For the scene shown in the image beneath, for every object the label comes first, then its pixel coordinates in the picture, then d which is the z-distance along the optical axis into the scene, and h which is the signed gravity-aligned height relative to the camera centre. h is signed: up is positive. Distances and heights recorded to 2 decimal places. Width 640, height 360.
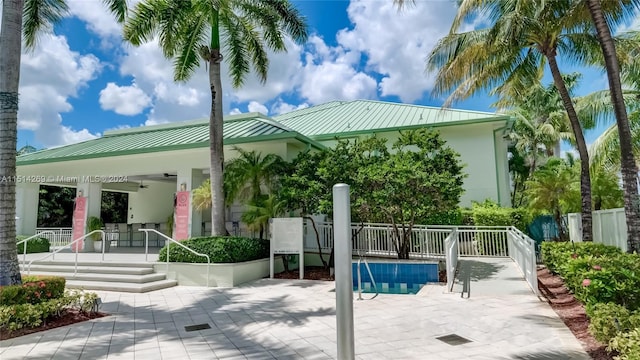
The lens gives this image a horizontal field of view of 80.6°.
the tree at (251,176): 12.62 +1.48
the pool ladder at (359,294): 8.55 -1.78
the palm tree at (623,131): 7.88 +1.70
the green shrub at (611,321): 4.40 -1.32
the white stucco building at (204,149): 14.59 +2.82
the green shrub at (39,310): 6.09 -1.49
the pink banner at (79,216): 16.53 +0.34
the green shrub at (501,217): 14.12 -0.12
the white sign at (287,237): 11.54 -0.56
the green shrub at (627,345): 3.52 -1.34
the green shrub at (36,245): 15.89 -0.88
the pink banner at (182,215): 14.47 +0.24
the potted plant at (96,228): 16.41 -0.24
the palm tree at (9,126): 7.00 +1.87
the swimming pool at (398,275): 11.07 -1.79
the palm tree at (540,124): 25.14 +5.99
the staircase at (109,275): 10.25 -1.52
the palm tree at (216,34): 11.34 +6.08
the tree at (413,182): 11.04 +0.99
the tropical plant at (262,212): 12.08 +0.24
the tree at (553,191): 14.83 +0.82
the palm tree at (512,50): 10.37 +4.98
